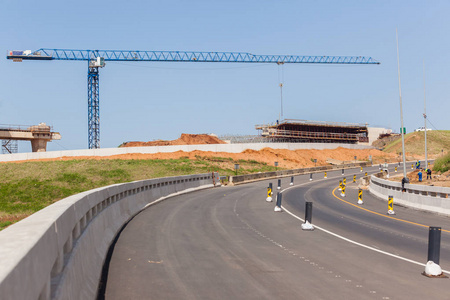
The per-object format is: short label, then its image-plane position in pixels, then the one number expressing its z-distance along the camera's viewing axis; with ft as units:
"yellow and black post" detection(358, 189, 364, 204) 91.20
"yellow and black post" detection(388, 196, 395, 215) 71.40
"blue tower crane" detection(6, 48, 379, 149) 360.69
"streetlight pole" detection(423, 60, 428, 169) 132.89
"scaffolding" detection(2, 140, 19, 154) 322.88
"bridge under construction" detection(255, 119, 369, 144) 356.79
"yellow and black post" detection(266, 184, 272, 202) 92.08
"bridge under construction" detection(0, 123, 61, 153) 304.44
